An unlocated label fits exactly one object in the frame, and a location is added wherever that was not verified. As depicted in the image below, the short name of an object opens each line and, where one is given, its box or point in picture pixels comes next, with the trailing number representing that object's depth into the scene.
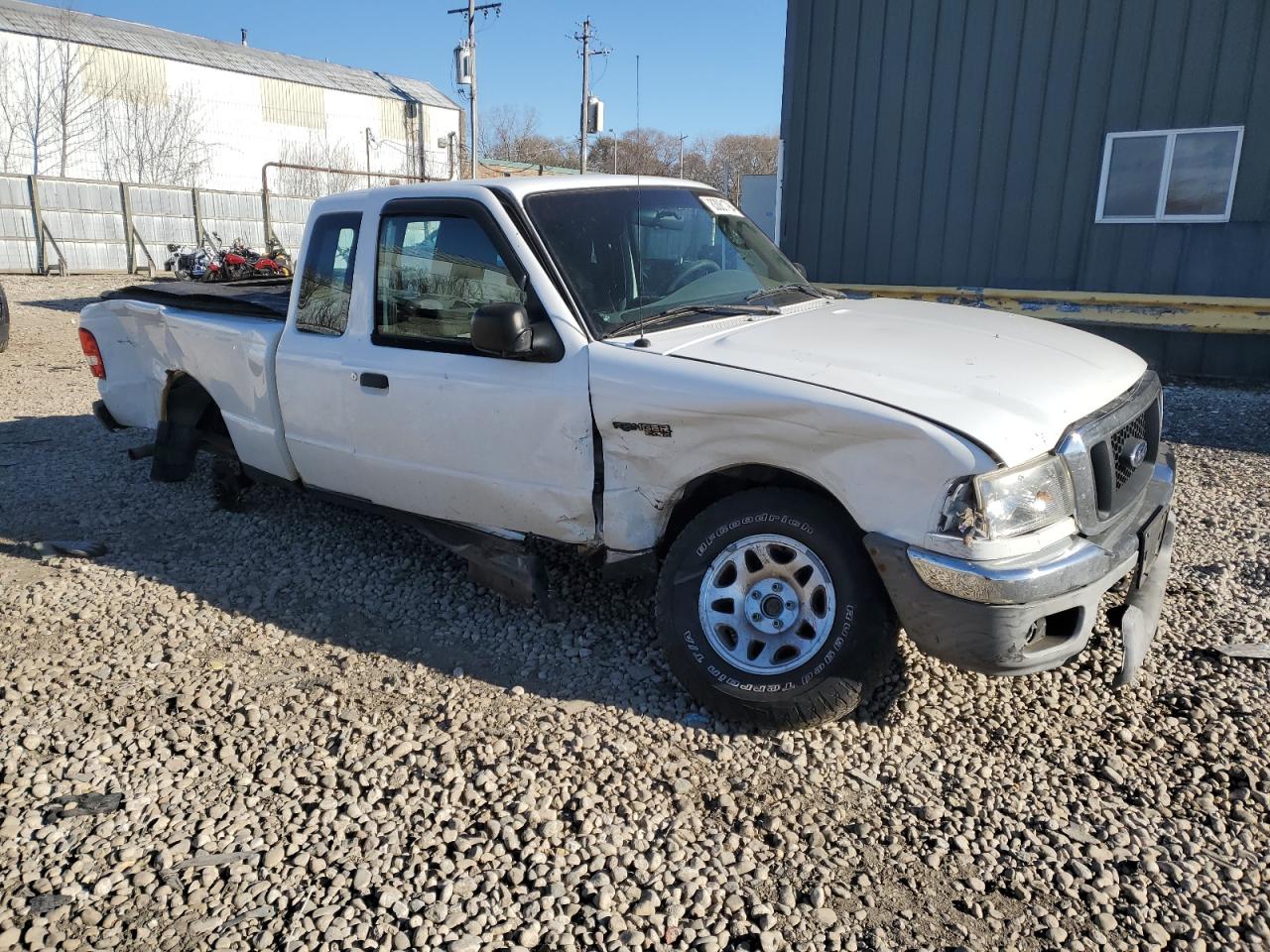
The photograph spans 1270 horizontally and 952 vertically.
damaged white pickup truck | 2.87
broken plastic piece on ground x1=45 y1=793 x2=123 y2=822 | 2.92
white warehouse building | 38.25
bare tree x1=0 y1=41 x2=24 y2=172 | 37.16
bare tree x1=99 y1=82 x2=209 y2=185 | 41.28
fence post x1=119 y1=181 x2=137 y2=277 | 24.17
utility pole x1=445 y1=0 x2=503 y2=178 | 31.98
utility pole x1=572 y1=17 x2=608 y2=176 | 28.41
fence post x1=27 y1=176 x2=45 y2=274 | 23.09
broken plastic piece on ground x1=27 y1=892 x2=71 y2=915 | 2.51
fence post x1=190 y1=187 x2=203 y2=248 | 25.44
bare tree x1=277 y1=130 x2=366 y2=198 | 38.88
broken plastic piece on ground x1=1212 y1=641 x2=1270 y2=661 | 3.83
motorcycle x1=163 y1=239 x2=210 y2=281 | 19.23
